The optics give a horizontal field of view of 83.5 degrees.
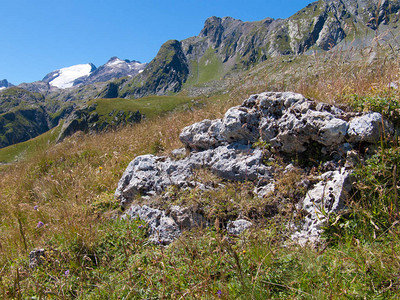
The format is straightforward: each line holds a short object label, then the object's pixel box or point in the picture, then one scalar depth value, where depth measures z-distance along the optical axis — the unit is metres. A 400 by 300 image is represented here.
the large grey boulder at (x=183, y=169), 4.49
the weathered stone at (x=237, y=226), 3.44
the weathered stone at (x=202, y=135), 5.45
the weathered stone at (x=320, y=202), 3.01
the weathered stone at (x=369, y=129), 3.39
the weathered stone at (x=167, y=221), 3.81
